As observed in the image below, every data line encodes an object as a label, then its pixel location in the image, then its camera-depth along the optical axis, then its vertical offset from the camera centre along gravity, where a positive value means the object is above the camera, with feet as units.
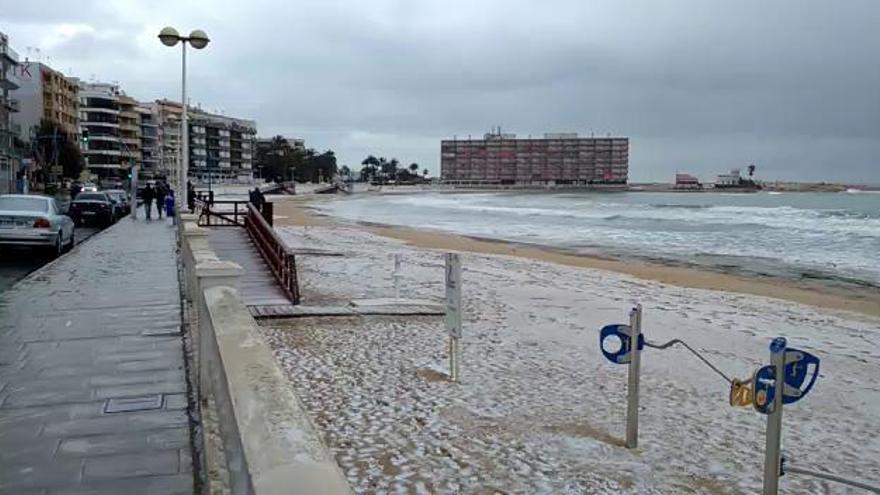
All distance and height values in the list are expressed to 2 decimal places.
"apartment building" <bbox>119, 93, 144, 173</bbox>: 449.48 +25.96
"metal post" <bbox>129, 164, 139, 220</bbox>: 111.65 -3.85
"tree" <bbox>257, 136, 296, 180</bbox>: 592.19 +10.13
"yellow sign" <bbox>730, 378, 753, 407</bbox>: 17.34 -4.64
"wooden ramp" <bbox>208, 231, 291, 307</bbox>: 42.70 -6.03
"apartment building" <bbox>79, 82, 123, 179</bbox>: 430.20 +23.12
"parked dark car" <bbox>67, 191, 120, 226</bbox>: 103.76 -4.89
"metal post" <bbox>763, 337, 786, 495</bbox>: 14.83 -4.73
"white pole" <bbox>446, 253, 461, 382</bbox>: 26.55 -4.29
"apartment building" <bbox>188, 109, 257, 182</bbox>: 555.28 +20.88
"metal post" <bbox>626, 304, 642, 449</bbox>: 20.94 -5.40
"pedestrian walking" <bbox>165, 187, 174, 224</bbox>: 106.76 -4.34
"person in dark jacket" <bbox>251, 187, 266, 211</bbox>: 75.37 -2.34
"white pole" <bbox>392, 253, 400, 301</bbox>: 46.70 -5.94
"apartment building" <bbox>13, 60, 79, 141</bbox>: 346.54 +34.15
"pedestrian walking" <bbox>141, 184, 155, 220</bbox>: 113.82 -3.26
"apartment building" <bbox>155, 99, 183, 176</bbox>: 427.74 +32.16
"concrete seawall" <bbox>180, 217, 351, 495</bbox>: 7.70 -2.91
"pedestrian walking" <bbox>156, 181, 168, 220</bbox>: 123.07 -3.27
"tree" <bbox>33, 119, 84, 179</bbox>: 318.86 +9.36
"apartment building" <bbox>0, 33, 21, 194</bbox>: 244.01 +15.65
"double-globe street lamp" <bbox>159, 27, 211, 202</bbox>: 60.44 +10.65
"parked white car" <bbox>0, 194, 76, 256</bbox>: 57.26 -3.72
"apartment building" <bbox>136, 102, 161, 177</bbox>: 503.20 +24.04
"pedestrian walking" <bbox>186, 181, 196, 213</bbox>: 105.40 -3.44
